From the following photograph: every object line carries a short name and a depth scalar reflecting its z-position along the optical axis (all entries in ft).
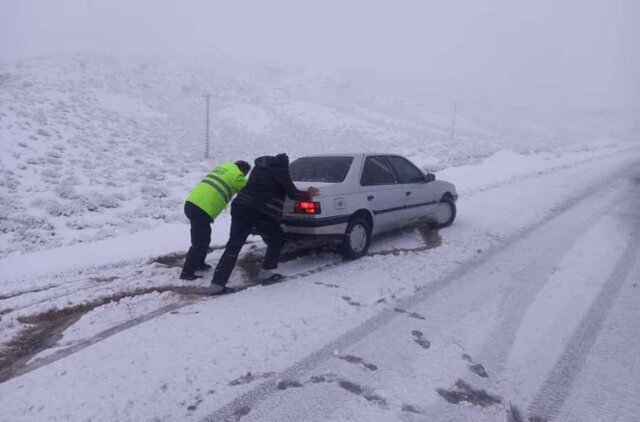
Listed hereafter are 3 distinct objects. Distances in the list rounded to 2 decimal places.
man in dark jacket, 16.29
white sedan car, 18.31
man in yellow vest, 16.85
